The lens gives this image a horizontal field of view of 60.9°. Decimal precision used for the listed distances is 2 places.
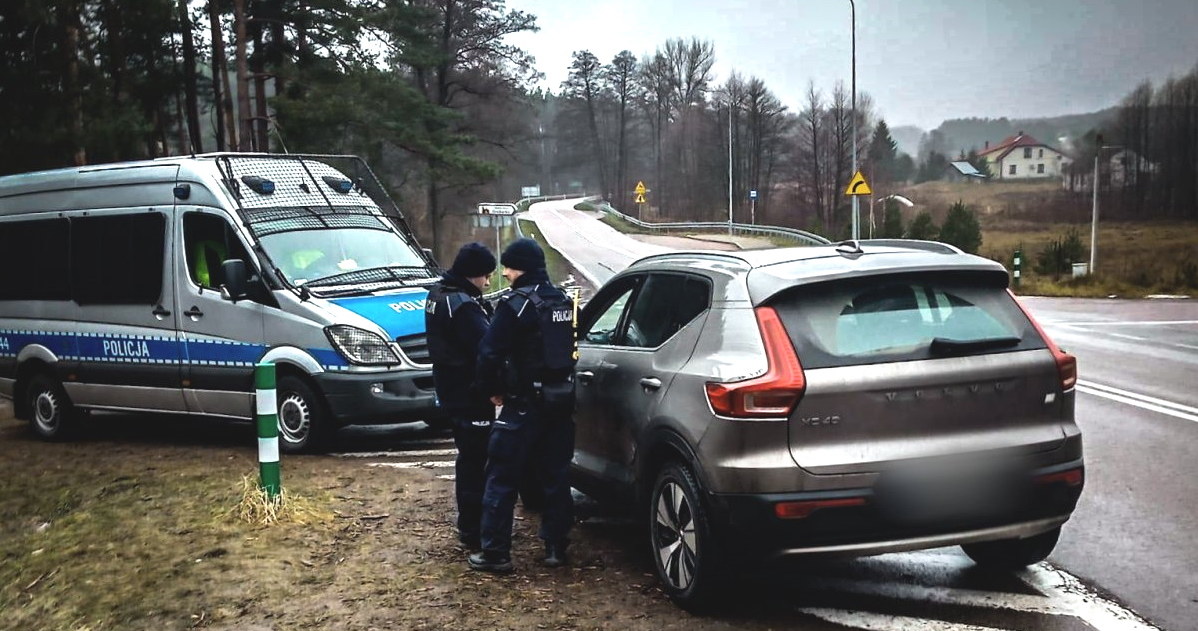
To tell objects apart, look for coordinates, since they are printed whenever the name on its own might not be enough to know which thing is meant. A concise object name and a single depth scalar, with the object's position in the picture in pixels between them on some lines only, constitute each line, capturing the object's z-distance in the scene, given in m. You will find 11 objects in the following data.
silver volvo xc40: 4.22
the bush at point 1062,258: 33.84
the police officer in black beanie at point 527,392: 5.14
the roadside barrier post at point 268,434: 6.50
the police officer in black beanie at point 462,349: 5.54
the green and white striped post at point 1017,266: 31.98
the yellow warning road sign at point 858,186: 30.41
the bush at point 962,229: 36.22
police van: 8.58
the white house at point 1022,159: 71.50
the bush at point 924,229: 38.03
